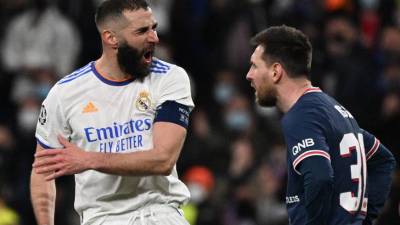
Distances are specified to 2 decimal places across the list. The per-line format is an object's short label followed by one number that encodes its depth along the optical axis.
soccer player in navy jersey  12.55
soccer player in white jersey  13.65
